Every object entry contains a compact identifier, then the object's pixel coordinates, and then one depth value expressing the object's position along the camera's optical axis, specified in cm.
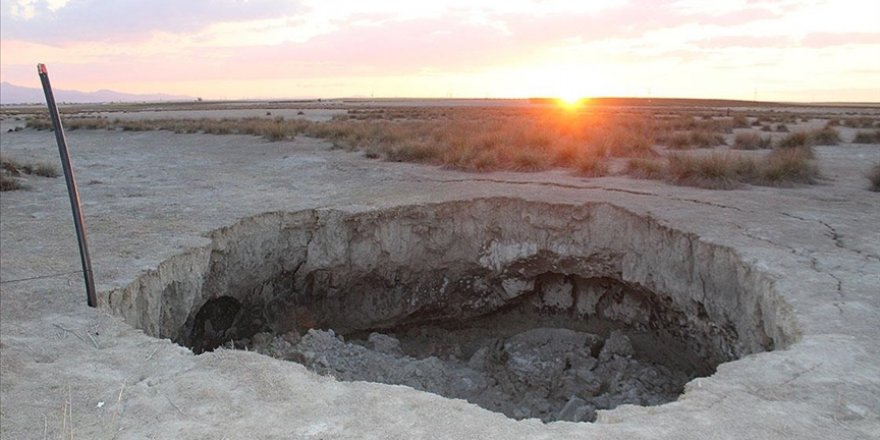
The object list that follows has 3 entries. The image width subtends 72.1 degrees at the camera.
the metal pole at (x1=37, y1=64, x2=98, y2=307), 505
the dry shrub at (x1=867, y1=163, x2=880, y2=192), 1038
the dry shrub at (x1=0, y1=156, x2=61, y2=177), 1261
